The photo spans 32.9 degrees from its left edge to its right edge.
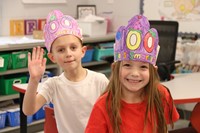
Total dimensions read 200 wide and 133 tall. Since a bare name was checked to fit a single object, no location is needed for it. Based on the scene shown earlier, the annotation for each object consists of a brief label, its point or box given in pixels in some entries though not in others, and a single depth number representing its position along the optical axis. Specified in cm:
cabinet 352
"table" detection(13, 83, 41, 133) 250
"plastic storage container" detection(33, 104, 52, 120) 383
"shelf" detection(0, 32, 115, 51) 344
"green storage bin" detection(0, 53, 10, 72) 349
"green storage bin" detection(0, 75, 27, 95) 361
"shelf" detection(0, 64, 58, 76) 357
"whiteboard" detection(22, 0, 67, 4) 433
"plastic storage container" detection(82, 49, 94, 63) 429
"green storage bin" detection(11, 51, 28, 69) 360
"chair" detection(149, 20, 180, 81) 347
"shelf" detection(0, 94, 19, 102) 358
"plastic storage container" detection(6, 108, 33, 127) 358
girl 149
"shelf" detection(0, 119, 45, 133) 356
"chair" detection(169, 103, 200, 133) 235
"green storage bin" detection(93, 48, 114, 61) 435
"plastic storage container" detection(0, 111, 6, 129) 352
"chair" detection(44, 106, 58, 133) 231
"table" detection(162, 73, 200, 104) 235
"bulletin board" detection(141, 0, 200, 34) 369
